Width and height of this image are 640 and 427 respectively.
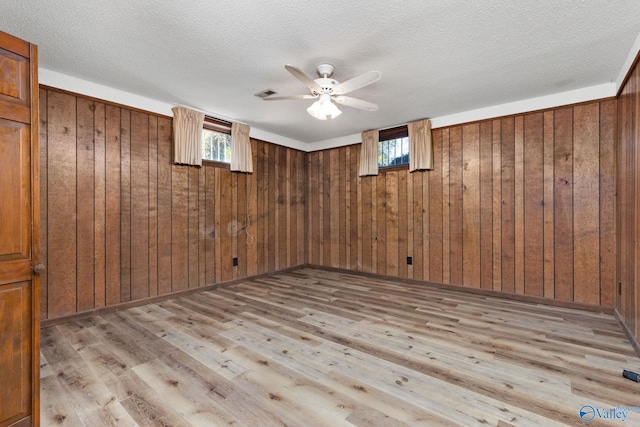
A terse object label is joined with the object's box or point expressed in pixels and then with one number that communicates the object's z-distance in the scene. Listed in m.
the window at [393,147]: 4.73
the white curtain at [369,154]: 4.98
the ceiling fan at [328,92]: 2.50
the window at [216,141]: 4.27
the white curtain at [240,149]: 4.53
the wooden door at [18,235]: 1.40
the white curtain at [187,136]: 3.83
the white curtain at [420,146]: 4.38
